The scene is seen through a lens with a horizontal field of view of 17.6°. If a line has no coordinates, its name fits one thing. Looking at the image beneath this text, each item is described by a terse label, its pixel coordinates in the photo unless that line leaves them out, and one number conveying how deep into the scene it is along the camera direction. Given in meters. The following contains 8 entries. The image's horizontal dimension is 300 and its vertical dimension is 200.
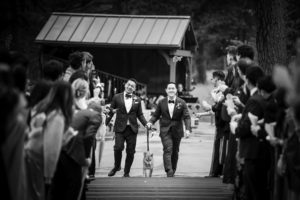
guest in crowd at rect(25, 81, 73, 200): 11.92
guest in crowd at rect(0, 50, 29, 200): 9.19
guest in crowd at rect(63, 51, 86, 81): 16.44
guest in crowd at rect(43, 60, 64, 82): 13.01
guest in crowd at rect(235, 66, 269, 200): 13.27
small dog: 21.11
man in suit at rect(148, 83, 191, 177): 21.60
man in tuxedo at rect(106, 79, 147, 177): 21.46
